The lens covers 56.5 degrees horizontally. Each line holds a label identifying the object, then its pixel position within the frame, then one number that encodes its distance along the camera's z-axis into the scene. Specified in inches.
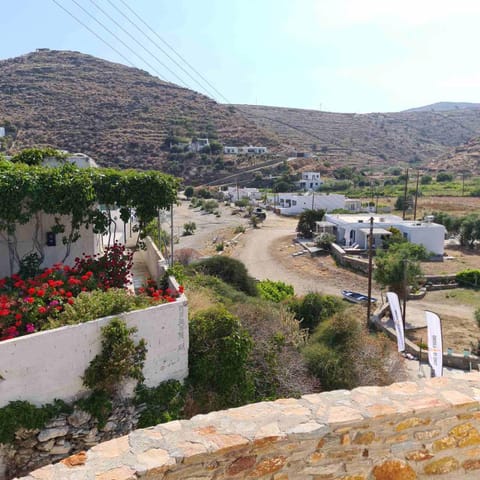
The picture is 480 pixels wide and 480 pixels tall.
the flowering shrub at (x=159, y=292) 288.4
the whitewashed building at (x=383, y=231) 1321.4
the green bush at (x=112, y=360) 246.8
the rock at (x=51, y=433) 228.5
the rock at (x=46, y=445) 229.9
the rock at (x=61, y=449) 234.4
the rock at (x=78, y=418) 239.5
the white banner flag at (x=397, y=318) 598.5
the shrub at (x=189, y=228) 1696.6
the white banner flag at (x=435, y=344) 511.5
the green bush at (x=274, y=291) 722.8
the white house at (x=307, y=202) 2091.5
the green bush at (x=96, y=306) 243.6
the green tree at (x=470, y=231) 1391.5
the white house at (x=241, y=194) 2527.1
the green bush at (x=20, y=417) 216.2
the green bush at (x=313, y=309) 576.1
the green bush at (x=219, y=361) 292.8
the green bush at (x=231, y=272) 681.0
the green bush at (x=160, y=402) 265.0
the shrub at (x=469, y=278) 1026.7
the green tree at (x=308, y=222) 1599.4
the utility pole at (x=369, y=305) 756.0
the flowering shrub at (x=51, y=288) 234.8
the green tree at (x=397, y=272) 864.3
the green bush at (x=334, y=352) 379.6
